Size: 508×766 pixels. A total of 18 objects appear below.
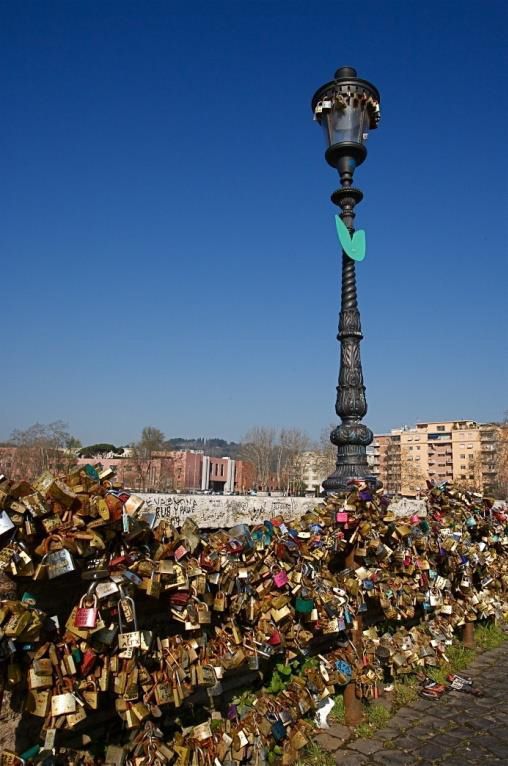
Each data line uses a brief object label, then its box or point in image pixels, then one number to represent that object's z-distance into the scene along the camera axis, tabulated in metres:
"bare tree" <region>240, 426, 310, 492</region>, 80.12
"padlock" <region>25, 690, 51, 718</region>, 2.32
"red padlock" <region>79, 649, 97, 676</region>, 2.46
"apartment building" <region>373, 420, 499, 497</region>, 86.25
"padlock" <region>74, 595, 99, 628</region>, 2.44
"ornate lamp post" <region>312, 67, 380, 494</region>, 5.89
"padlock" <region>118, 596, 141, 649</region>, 2.56
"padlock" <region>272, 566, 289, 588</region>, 3.57
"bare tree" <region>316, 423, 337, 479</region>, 75.41
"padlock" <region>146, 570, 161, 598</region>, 2.69
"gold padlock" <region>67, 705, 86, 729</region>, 2.35
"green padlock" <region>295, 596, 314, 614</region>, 3.68
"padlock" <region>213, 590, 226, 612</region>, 3.15
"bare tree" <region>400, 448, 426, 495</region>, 77.53
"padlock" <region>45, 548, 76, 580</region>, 2.34
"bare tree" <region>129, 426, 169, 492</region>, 73.00
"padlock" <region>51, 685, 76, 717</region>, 2.33
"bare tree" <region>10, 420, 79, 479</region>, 64.88
